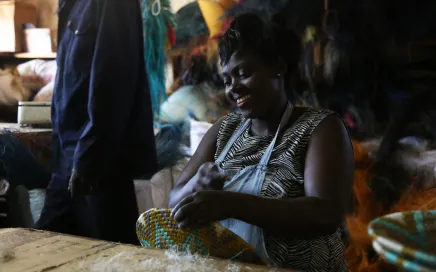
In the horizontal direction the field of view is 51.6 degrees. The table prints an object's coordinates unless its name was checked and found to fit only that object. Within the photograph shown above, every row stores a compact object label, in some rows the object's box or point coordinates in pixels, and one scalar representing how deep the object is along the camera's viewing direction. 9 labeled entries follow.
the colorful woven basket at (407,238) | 0.45
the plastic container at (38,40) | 2.95
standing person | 1.62
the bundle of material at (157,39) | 2.44
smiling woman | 1.03
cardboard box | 2.92
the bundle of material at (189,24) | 2.32
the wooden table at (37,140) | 2.25
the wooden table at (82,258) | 0.80
